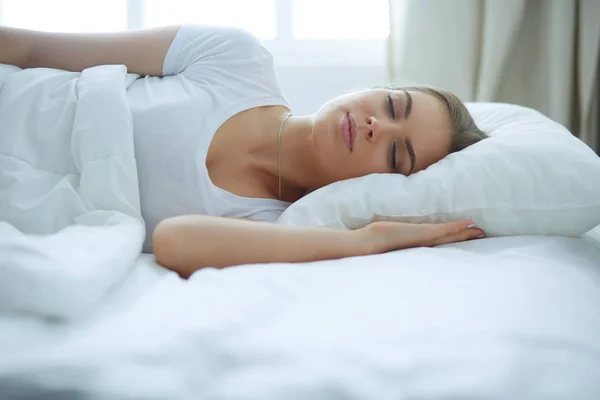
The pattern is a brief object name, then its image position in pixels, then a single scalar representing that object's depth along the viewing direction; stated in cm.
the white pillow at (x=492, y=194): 94
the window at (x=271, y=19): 208
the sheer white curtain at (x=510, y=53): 171
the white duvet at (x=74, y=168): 70
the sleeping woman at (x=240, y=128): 110
